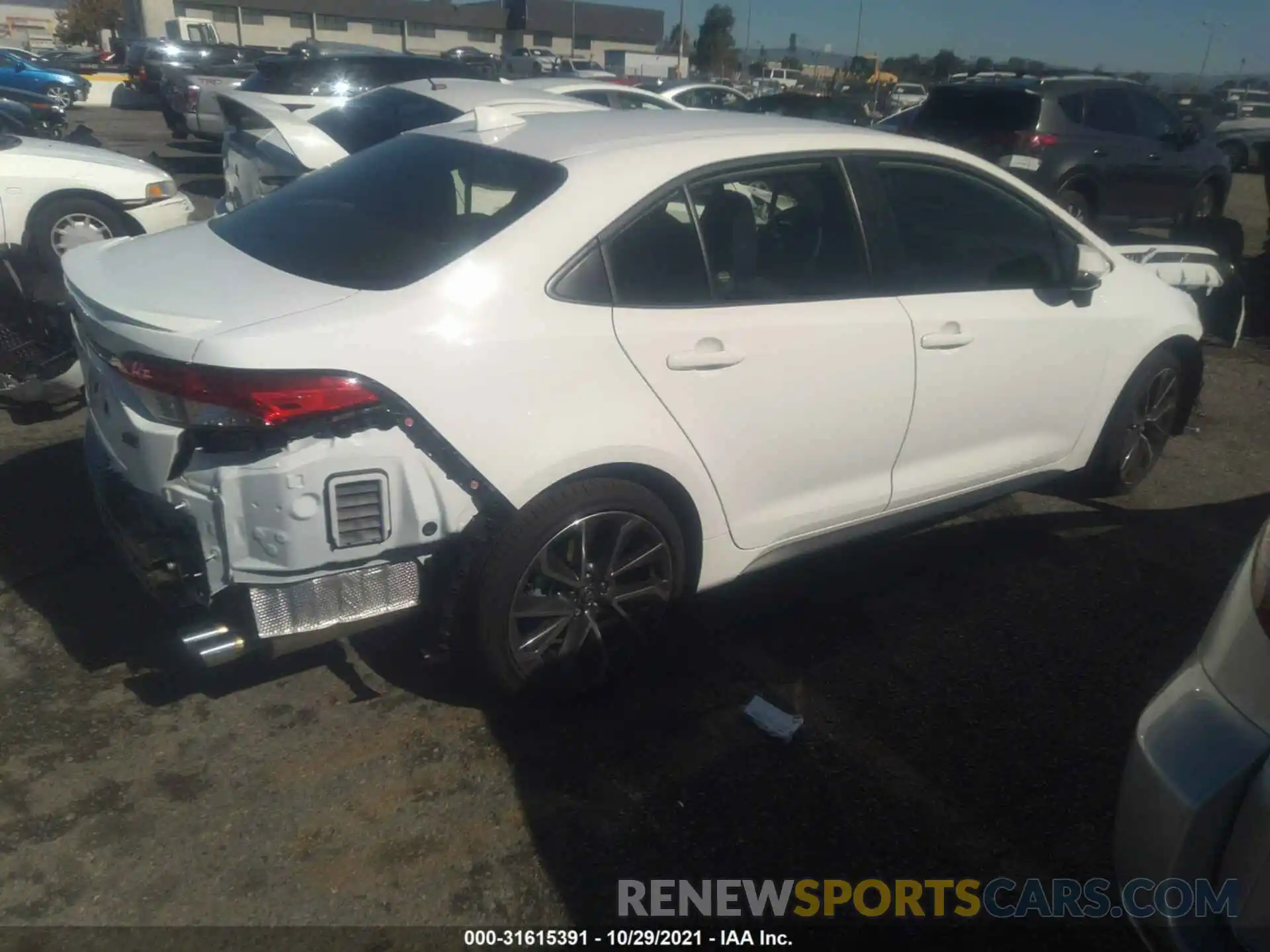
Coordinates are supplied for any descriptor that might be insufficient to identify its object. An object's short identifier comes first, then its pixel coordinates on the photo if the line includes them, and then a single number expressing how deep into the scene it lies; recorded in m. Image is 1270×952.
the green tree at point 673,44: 78.39
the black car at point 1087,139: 10.49
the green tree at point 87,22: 63.53
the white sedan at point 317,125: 6.19
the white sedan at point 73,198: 6.95
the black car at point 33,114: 11.57
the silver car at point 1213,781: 1.73
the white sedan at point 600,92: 11.04
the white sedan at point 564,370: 2.57
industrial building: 60.09
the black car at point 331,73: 11.67
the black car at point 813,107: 17.52
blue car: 22.02
